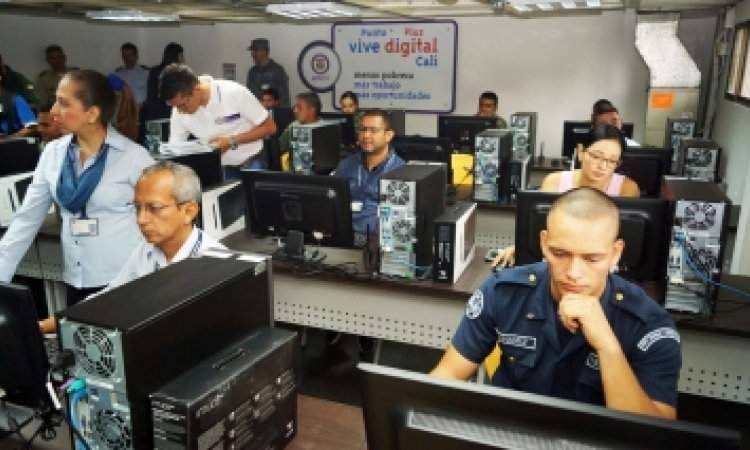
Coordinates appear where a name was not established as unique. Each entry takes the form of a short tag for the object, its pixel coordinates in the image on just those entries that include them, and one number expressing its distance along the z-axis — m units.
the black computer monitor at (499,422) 0.70
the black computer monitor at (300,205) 2.41
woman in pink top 2.67
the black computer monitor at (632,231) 1.96
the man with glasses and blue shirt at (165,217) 1.72
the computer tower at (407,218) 2.27
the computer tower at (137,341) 0.96
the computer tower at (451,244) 2.27
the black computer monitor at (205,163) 2.62
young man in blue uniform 1.21
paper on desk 2.76
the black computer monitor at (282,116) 6.12
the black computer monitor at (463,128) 4.79
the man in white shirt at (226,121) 3.51
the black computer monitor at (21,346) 1.16
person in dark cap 7.62
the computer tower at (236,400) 0.98
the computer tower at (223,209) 2.72
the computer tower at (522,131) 4.82
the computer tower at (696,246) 1.86
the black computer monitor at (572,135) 4.83
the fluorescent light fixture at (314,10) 4.77
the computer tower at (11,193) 2.98
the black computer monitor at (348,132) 5.60
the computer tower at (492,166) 3.68
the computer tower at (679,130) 4.88
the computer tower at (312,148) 4.04
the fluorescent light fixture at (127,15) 6.02
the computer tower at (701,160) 3.78
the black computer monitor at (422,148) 3.78
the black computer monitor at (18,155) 3.07
